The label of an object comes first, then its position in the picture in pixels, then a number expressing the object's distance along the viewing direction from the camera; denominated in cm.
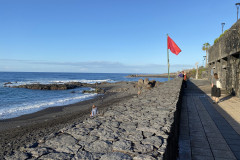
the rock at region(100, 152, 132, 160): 195
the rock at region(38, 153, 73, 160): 195
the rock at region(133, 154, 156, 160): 192
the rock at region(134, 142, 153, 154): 213
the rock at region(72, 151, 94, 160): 196
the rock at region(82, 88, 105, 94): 2997
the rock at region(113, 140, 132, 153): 215
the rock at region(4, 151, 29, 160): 196
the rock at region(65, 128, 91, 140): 259
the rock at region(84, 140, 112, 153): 216
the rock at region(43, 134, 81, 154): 218
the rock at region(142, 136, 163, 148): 229
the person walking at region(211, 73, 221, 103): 900
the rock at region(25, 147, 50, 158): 205
